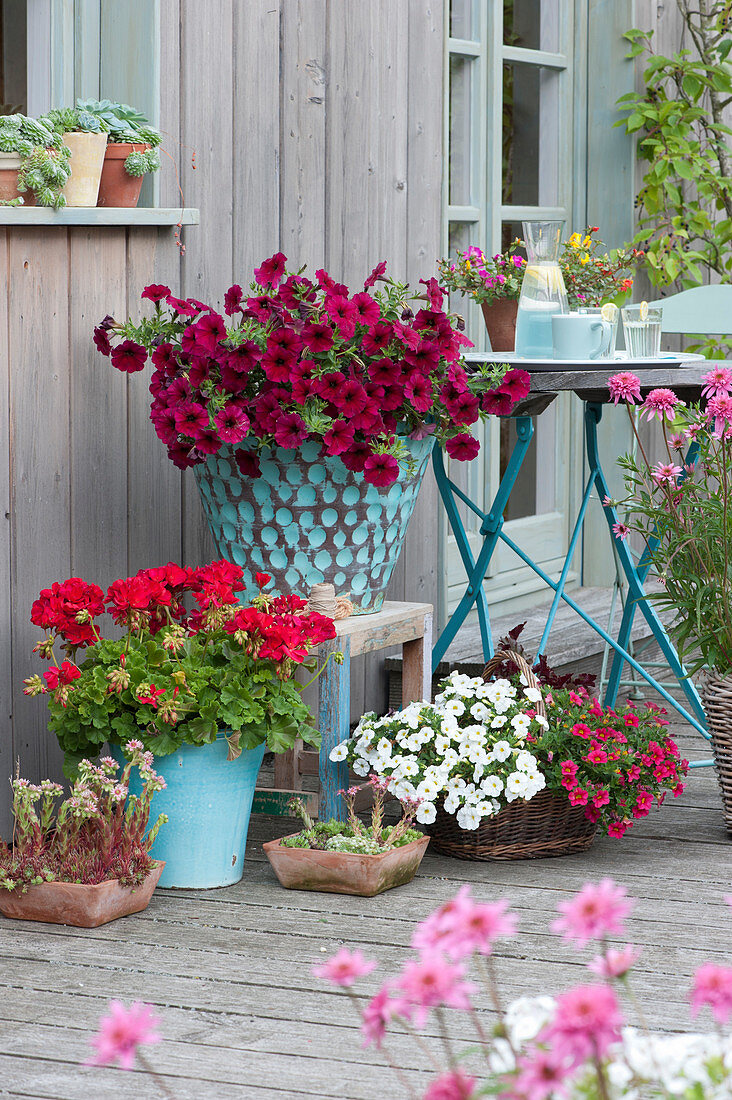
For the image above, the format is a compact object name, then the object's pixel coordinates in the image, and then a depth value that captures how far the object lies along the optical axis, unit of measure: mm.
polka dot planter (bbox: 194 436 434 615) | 5414
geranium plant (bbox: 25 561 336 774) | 4926
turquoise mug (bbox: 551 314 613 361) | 6320
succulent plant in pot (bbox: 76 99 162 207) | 5641
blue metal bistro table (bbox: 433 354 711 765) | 6082
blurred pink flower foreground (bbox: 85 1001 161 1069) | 1835
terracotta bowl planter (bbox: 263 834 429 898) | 5051
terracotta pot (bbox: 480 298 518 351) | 6949
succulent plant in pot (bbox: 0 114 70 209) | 5223
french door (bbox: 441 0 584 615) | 8484
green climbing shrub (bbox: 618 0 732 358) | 9594
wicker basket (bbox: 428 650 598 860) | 5473
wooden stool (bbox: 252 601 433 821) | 5492
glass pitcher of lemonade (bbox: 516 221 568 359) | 6367
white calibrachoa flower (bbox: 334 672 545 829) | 5293
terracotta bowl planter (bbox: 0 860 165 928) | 4711
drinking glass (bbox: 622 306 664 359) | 6508
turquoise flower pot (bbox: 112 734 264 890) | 5047
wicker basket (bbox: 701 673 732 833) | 5621
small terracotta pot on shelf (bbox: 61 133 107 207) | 5449
